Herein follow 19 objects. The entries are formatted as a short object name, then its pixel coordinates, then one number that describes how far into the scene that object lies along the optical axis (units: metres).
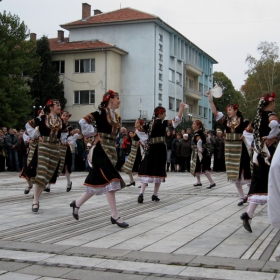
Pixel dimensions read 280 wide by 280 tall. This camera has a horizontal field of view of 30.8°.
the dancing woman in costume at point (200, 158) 14.46
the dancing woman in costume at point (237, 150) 9.89
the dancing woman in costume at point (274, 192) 4.56
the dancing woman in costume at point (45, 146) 9.23
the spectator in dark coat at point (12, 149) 21.59
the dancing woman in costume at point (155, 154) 10.38
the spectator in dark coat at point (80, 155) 22.33
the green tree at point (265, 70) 53.53
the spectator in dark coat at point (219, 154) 22.55
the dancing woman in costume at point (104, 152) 7.41
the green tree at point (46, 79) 45.84
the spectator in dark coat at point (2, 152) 21.33
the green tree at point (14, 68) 41.88
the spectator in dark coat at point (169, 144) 22.99
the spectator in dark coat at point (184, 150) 22.44
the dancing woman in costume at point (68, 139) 10.31
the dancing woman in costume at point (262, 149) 6.93
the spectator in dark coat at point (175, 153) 22.72
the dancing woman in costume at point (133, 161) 14.12
